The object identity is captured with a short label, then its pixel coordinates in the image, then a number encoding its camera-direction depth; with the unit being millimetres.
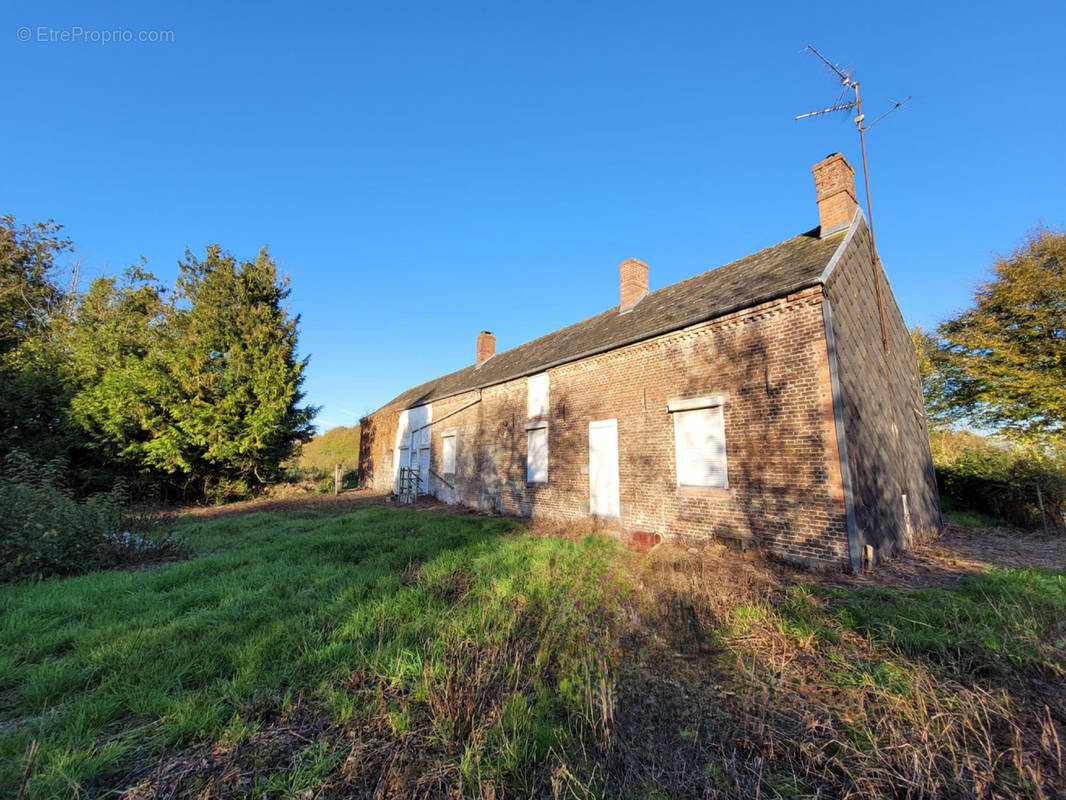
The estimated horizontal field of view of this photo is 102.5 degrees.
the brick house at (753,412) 7148
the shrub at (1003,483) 11641
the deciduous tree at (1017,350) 15227
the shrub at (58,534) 6152
